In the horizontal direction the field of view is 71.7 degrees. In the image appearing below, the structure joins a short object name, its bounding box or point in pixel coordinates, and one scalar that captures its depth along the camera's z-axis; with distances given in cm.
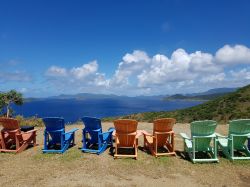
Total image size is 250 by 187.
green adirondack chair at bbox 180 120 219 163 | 472
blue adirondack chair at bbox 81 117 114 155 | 526
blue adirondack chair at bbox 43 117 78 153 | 528
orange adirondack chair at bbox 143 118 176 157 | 509
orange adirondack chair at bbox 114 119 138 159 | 493
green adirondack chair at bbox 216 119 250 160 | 479
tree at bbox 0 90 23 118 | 1455
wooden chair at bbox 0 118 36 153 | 538
